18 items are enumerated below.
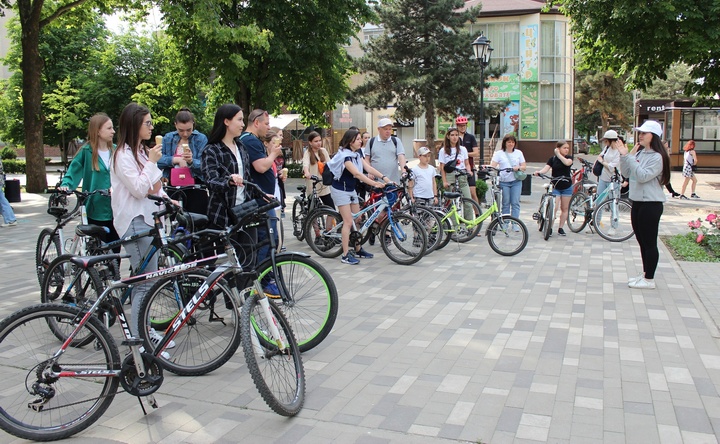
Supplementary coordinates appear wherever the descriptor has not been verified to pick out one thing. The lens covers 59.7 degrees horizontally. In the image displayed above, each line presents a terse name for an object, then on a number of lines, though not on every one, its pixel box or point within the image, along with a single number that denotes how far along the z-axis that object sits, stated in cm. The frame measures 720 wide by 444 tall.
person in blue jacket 638
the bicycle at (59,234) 539
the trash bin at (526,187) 1848
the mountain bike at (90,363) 339
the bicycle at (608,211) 1019
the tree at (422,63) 3048
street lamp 1797
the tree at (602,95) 4909
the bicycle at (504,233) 900
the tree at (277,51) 1878
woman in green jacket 540
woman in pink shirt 458
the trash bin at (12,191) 1662
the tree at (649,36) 1389
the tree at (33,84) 1853
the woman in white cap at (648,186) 666
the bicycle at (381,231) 832
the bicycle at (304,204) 985
